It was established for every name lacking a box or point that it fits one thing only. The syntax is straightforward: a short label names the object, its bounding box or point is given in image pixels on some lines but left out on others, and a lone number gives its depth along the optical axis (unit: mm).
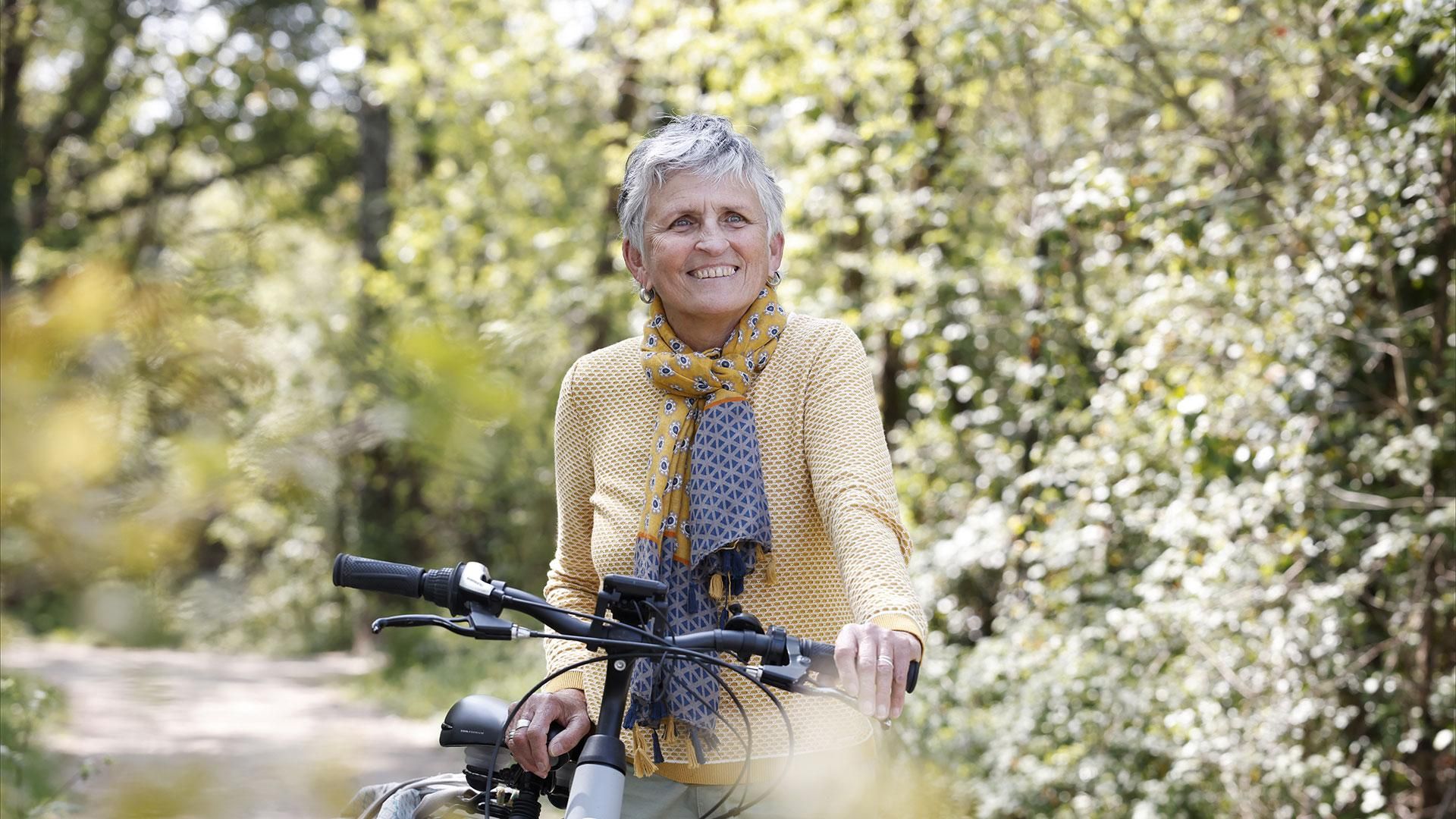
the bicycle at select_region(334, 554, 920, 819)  2952
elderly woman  3239
